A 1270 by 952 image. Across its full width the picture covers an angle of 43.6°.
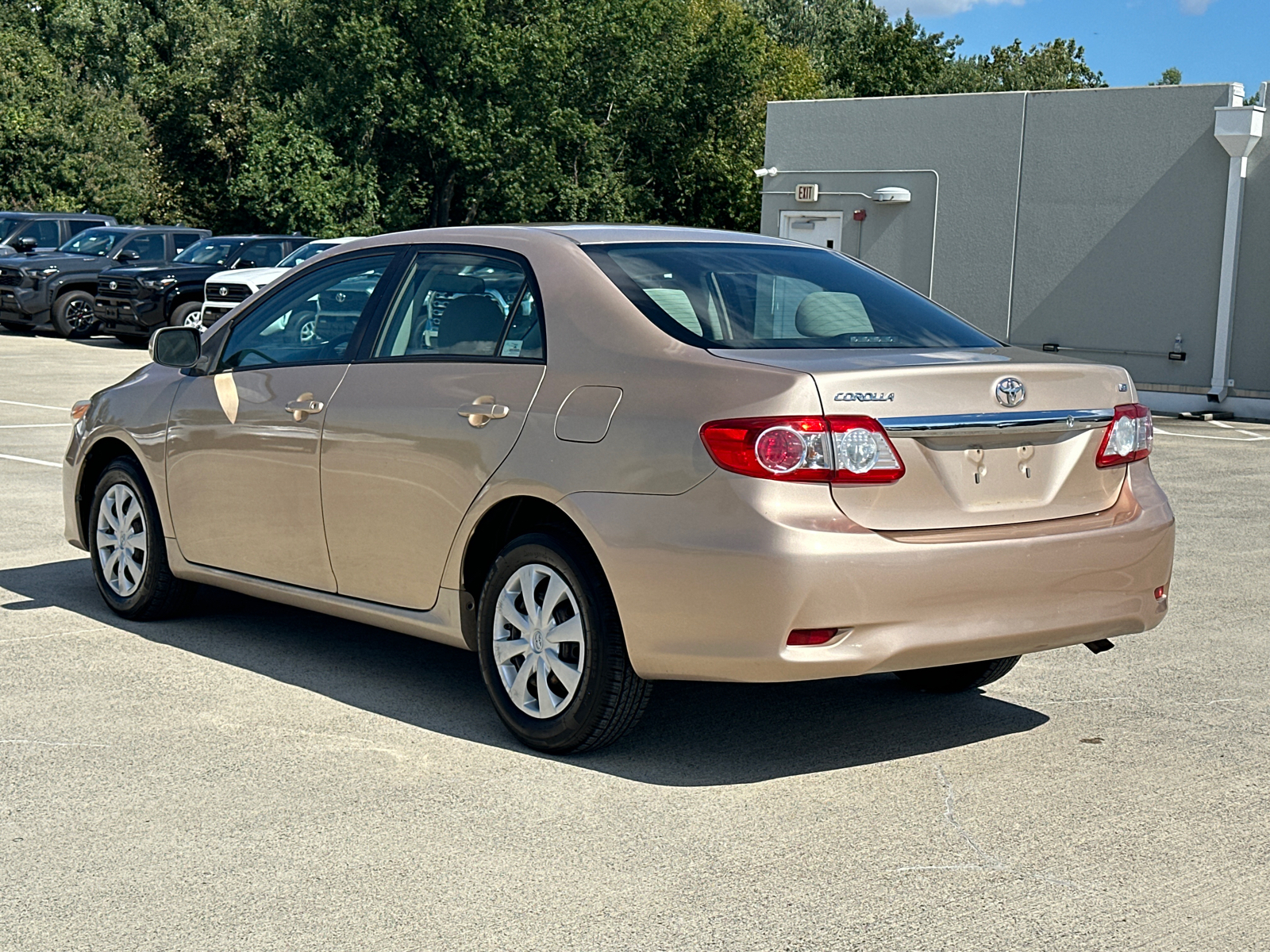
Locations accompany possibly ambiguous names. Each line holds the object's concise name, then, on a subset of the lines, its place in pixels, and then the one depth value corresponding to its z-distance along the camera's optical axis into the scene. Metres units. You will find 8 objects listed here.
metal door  25.62
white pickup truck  23.78
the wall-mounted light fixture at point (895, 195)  24.11
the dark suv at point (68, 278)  27.69
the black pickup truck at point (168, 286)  25.16
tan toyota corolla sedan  4.50
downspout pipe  20.28
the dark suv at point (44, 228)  30.94
